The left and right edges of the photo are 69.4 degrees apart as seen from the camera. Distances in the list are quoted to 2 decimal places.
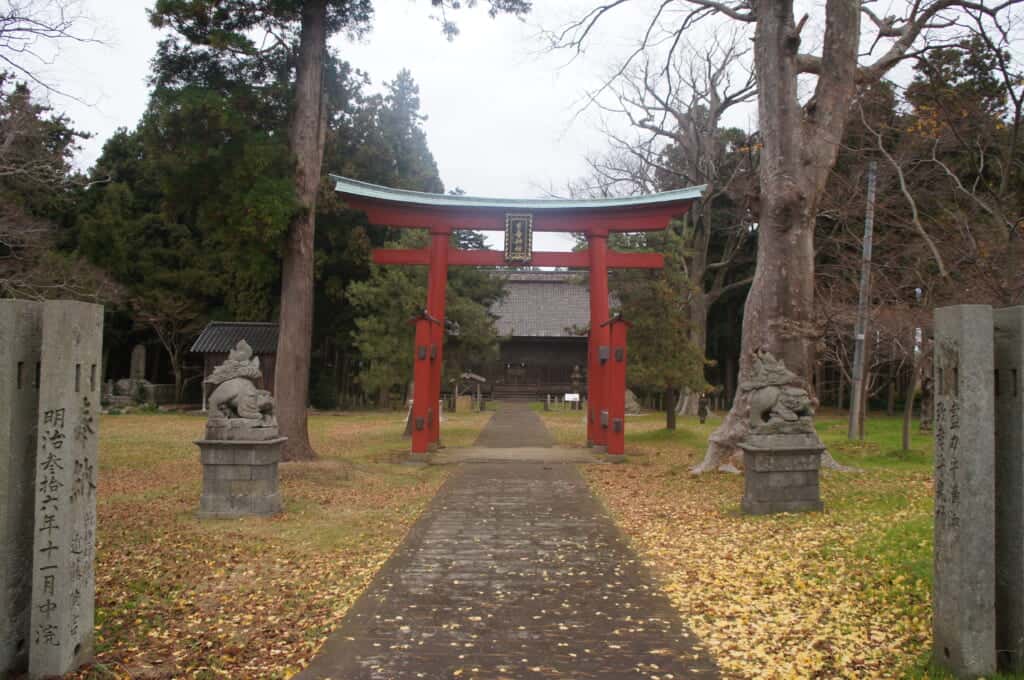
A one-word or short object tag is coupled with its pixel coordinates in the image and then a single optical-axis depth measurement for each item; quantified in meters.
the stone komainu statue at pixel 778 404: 8.33
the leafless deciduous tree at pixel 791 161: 11.23
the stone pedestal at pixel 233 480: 8.25
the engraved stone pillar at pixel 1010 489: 3.71
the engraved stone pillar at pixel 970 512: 3.71
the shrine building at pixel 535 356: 36.56
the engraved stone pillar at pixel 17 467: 3.73
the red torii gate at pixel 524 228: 15.10
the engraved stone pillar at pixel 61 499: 3.81
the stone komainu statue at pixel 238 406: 8.32
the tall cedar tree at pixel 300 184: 12.58
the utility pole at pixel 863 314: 14.23
